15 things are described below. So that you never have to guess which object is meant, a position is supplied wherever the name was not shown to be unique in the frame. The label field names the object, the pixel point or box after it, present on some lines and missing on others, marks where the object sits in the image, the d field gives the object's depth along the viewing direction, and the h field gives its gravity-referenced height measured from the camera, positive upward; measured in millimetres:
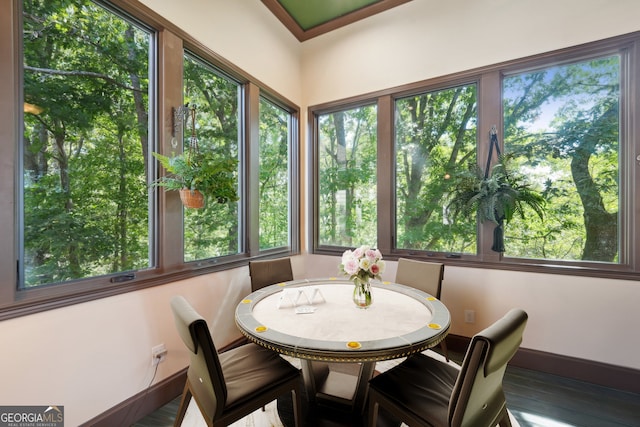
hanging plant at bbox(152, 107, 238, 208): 1914 +295
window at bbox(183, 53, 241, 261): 2326 +757
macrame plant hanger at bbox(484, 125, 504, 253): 2578 -94
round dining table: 1301 -631
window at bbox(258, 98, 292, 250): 3193 +496
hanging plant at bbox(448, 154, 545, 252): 2410 +166
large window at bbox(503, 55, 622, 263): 2297 +545
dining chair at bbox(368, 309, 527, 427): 1062 -887
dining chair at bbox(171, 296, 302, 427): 1223 -891
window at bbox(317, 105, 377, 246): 3375 +503
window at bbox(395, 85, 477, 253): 2836 +592
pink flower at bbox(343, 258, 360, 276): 1736 -335
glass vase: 1799 -548
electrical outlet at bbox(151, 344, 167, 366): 1922 -1004
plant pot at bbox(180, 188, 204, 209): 1985 +139
